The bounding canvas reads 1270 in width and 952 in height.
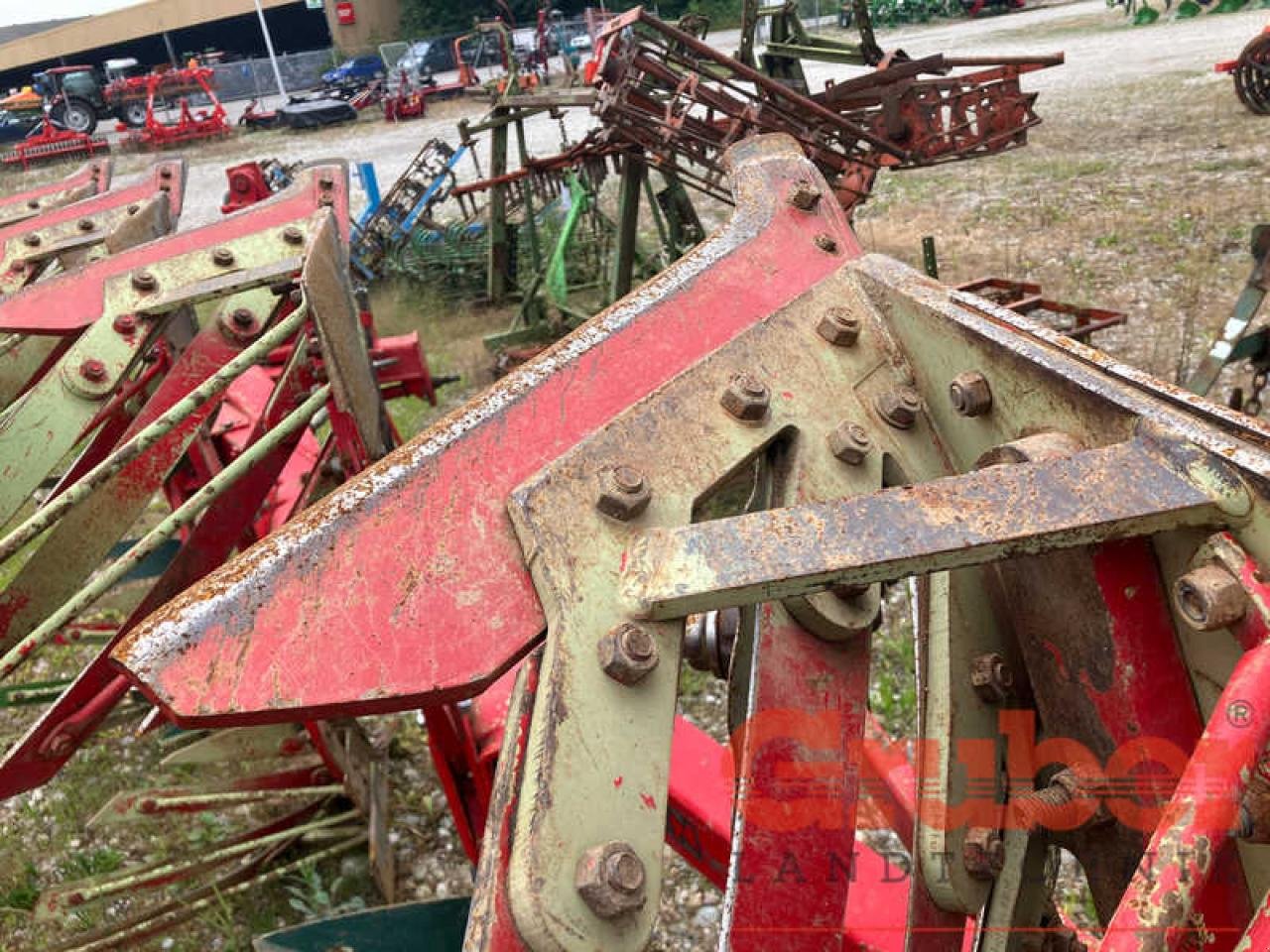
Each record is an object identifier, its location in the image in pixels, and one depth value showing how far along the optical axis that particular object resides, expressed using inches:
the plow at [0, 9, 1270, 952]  36.0
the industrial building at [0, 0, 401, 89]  1238.9
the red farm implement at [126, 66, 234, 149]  793.6
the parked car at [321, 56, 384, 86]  995.8
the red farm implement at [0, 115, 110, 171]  781.3
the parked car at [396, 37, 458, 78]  918.9
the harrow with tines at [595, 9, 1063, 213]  216.2
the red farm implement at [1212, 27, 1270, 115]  402.6
